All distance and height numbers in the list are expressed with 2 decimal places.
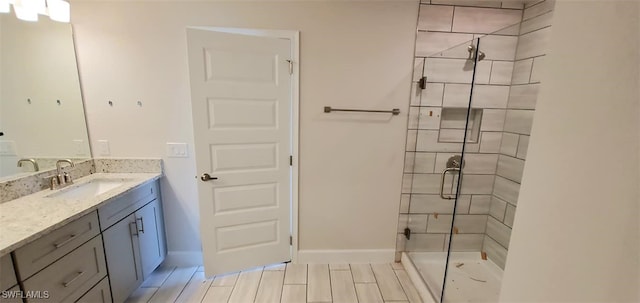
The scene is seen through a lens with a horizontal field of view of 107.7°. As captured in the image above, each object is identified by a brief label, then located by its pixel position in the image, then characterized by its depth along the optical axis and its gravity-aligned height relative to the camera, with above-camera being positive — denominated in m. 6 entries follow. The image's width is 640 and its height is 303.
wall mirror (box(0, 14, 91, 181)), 1.49 +0.08
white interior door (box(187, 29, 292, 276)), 1.77 -0.24
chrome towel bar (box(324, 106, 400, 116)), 2.00 +0.06
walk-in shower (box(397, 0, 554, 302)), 1.92 -0.15
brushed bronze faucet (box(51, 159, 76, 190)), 1.67 -0.50
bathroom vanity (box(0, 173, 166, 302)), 1.07 -0.73
